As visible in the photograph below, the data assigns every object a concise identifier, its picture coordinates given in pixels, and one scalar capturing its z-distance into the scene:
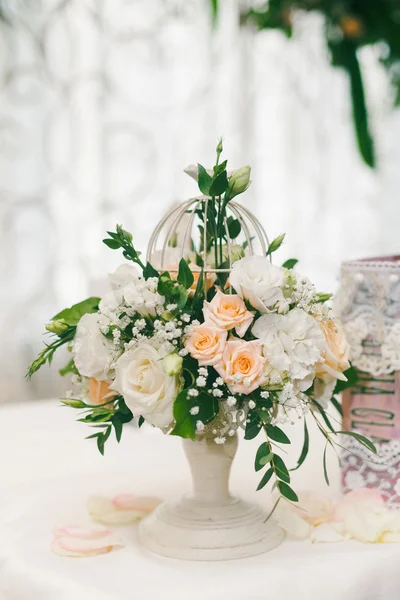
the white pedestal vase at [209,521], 1.12
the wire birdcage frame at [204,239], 1.14
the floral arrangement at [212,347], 1.07
